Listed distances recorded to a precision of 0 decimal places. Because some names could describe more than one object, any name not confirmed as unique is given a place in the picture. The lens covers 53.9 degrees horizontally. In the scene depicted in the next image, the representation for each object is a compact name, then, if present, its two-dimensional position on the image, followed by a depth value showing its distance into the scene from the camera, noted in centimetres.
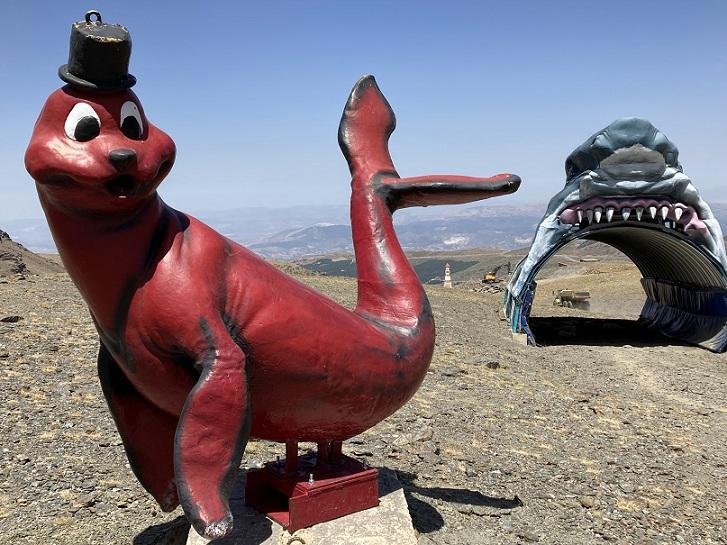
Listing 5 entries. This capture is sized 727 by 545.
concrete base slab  311
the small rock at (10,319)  779
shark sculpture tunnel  1009
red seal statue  254
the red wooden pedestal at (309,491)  321
